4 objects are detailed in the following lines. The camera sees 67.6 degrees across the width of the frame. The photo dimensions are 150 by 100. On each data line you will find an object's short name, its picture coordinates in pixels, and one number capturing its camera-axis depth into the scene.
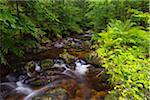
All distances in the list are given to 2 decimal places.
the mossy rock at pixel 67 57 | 3.98
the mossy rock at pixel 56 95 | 2.68
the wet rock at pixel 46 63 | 3.62
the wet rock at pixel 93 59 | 3.74
